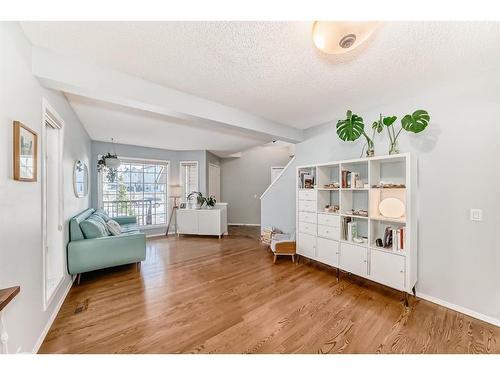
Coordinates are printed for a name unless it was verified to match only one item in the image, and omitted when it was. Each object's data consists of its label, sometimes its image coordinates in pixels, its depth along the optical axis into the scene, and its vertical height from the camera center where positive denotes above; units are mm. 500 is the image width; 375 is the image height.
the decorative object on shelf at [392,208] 2306 -246
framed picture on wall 1235 +226
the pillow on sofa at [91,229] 2797 -590
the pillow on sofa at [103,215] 3737 -547
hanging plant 4289 +492
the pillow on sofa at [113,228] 3154 -661
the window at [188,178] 5941 +261
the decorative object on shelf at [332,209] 2922 -322
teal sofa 2592 -862
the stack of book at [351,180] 2680 +93
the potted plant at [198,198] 5469 -301
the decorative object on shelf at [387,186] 2238 +10
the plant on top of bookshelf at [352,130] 2542 +730
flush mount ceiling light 1073 +851
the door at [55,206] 2246 -218
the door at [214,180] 6351 +215
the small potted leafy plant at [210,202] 5453 -409
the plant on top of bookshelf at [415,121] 2094 +697
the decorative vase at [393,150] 2350 +431
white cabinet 5168 -891
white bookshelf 2170 -461
